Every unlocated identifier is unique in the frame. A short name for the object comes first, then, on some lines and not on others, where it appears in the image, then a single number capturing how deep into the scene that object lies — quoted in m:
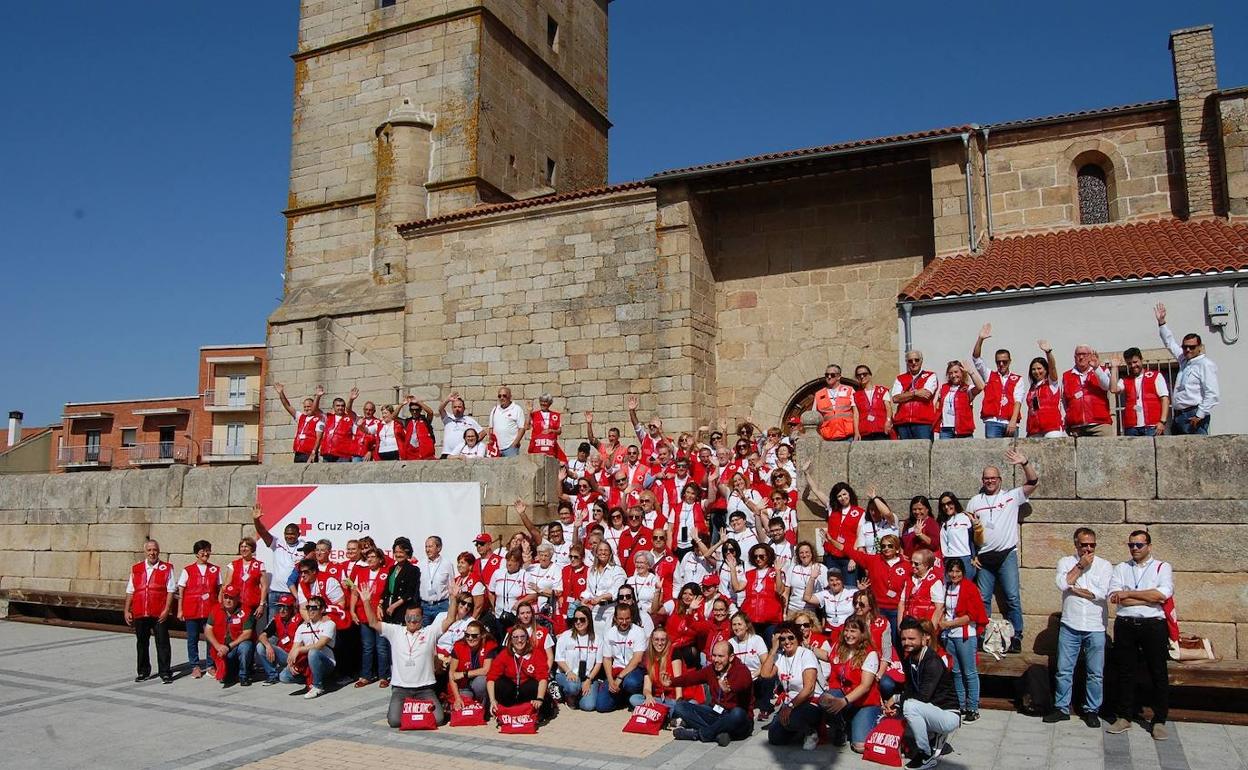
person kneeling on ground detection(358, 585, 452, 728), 7.91
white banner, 10.84
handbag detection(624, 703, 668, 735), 7.43
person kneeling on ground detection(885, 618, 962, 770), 6.42
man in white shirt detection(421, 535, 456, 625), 9.67
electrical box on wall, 11.31
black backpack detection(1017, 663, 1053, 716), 7.41
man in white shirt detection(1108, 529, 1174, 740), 6.85
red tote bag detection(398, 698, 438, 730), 7.74
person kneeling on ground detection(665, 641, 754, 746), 7.13
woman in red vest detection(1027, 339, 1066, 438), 9.11
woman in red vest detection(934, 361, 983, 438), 9.64
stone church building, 14.03
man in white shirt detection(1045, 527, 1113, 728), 7.09
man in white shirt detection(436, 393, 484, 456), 12.67
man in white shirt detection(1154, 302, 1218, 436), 8.42
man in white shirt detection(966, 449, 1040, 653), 8.05
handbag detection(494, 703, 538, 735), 7.53
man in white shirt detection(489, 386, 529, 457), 12.35
